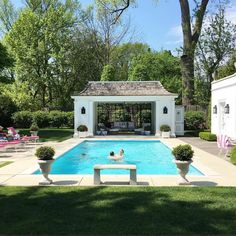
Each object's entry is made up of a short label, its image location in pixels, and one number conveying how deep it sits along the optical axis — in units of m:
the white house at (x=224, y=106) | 13.92
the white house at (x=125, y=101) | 18.06
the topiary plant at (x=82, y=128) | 17.66
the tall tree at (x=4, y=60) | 15.91
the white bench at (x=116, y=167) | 6.22
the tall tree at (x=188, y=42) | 21.10
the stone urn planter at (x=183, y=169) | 6.02
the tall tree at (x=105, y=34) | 30.31
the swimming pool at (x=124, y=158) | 8.77
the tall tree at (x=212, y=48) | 20.49
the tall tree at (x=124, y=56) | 32.88
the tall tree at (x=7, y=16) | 32.59
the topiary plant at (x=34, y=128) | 15.28
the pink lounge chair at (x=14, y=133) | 12.91
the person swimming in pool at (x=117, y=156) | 10.14
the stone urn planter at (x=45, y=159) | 6.13
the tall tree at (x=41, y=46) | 28.91
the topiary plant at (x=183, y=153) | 5.98
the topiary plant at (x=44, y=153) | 6.13
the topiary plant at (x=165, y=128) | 17.54
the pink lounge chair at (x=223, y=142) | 10.08
